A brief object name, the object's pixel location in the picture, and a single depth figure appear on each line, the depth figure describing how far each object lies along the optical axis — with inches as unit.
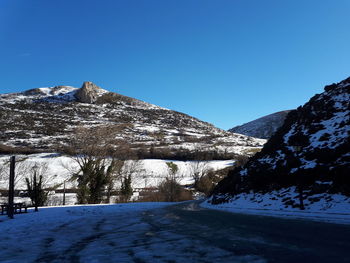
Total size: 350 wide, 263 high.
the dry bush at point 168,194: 1547.7
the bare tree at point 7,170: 1759.4
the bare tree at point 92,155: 1107.3
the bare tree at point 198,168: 2152.3
